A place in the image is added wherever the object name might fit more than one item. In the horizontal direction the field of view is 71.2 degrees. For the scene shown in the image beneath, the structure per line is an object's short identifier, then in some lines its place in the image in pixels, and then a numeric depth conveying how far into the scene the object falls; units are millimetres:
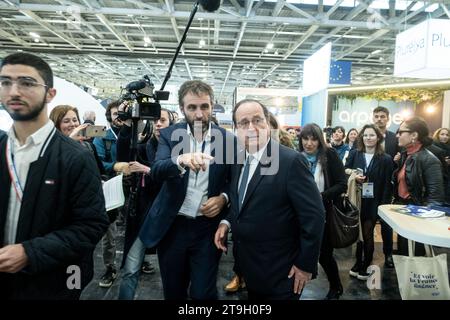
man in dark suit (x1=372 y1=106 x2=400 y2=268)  3150
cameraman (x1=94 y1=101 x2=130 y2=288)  2576
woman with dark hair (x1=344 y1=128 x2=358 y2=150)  4910
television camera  1815
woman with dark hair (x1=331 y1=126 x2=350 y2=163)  4609
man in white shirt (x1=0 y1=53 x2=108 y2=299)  1064
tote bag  1933
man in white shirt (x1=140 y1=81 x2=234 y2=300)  1551
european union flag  7320
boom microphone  1352
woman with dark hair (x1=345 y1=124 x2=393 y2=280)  2828
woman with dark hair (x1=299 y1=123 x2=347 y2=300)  2328
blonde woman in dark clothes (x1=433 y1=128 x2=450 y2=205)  4070
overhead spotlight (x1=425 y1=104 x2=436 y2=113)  6215
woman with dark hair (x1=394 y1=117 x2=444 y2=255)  2293
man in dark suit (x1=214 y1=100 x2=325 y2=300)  1303
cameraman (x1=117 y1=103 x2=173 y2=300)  1853
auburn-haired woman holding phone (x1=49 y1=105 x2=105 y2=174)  2295
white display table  1669
